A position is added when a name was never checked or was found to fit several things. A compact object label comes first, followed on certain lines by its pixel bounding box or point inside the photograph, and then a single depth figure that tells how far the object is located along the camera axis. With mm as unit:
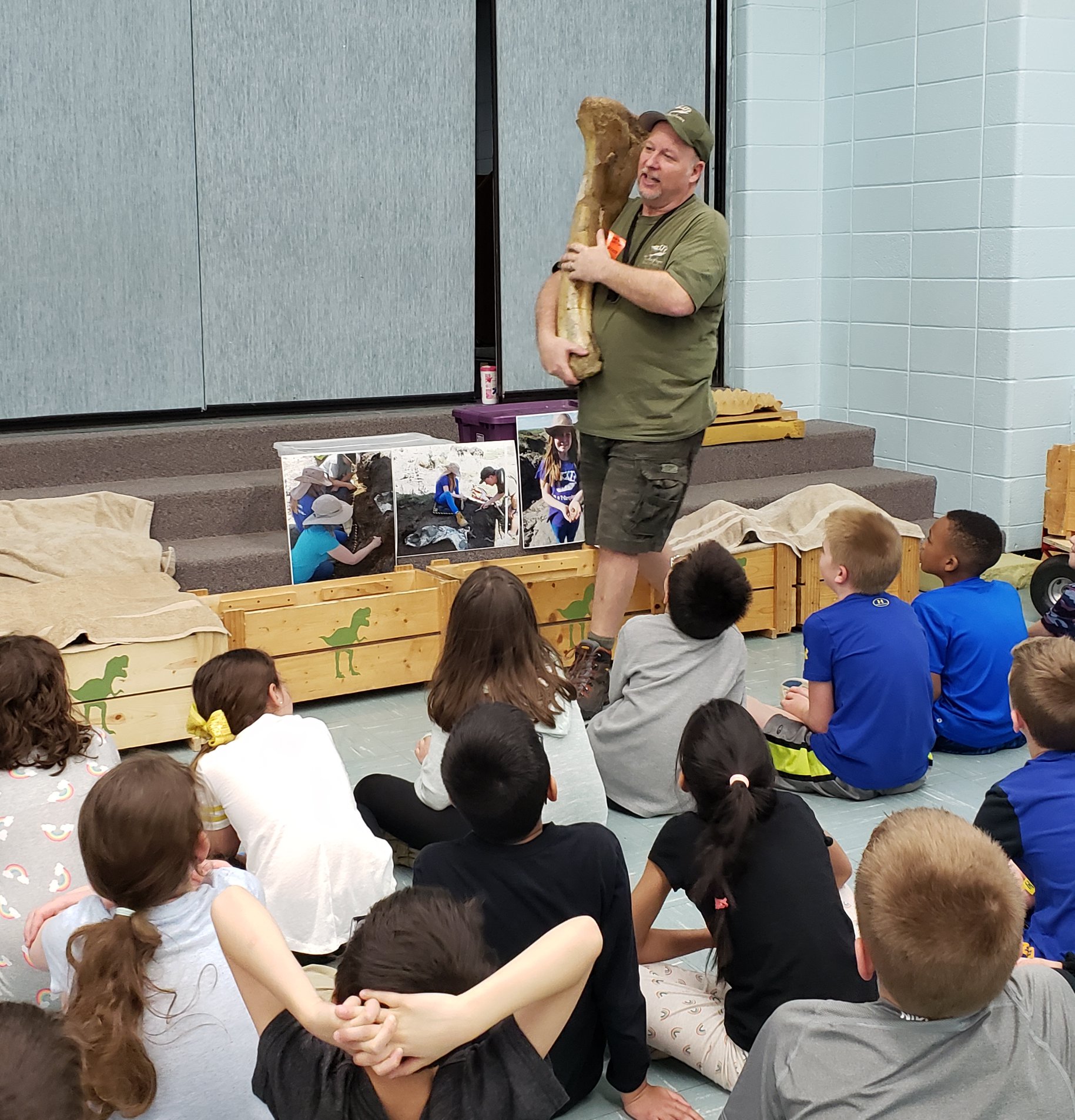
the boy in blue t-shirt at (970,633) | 3654
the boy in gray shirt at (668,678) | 3164
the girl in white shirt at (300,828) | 2400
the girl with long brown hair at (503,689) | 2684
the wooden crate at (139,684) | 3641
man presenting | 3863
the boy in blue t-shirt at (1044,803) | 2125
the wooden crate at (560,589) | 4426
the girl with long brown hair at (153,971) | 1640
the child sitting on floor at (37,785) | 2150
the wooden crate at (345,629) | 4000
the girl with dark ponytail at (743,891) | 1988
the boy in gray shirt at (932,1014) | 1299
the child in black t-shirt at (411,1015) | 1251
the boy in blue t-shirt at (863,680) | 3328
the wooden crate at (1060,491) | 5484
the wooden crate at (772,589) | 4801
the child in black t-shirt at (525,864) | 1905
